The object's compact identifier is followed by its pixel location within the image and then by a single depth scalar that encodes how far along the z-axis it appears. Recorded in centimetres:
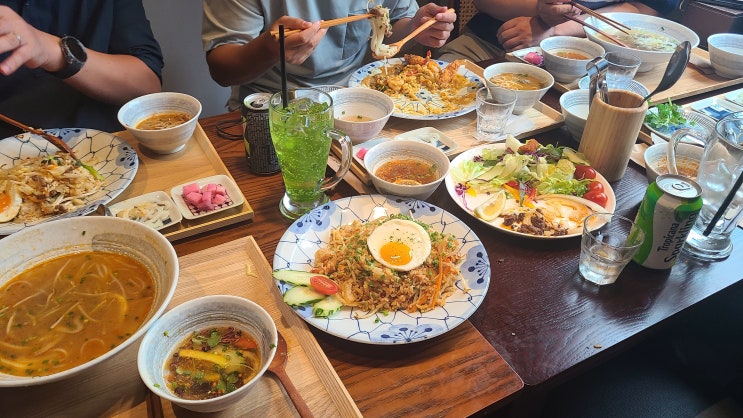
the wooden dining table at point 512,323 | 121
